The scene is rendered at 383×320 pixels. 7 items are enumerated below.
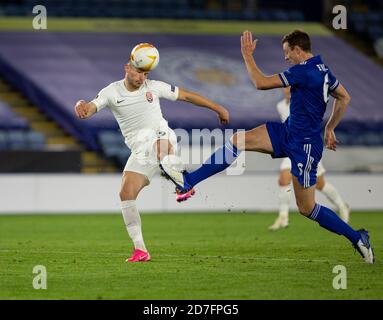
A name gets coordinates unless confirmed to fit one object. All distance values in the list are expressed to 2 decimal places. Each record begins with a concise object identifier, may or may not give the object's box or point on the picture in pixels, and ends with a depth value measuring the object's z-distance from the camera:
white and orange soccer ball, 11.30
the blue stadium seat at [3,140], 24.64
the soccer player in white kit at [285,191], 16.94
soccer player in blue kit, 11.05
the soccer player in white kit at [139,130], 11.59
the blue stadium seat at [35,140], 24.98
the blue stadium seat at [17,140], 24.78
